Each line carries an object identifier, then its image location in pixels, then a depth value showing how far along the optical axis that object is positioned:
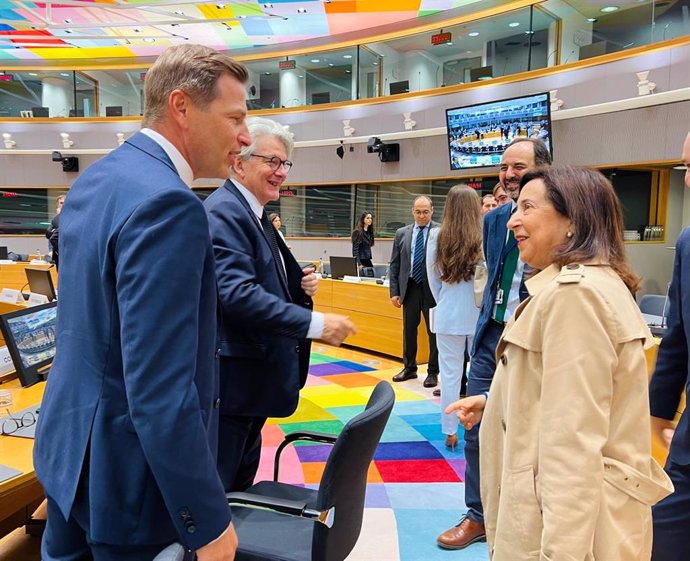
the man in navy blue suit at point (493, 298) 2.48
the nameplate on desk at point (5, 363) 2.77
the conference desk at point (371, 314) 6.39
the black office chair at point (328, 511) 1.61
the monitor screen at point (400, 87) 10.59
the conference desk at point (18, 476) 1.69
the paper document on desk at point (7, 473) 1.67
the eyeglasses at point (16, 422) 2.06
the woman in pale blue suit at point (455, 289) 3.78
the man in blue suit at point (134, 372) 1.04
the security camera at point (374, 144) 10.48
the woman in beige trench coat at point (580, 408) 1.21
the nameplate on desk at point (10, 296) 4.74
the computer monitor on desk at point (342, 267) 7.51
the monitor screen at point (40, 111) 13.47
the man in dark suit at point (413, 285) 5.34
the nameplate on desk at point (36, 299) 4.32
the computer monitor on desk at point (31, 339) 2.56
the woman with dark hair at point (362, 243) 9.38
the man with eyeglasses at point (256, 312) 1.98
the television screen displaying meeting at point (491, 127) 7.84
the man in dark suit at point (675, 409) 1.61
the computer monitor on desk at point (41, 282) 5.03
